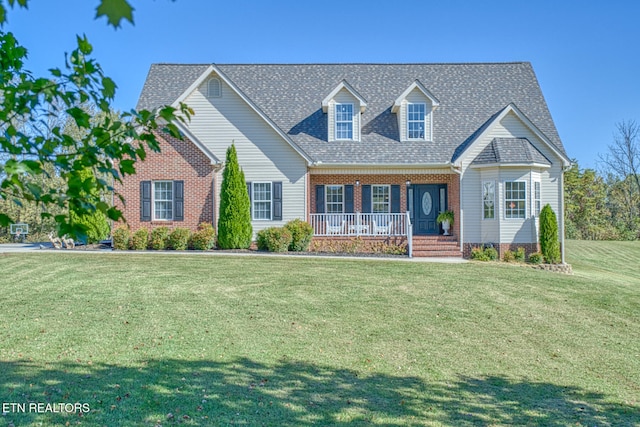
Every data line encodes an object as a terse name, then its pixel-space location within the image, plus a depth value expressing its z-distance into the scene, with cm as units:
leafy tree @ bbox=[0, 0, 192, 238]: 259
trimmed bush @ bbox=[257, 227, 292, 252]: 1803
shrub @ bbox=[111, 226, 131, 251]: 1808
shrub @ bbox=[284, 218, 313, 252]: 1856
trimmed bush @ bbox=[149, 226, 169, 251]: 1827
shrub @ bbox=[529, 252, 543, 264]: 1855
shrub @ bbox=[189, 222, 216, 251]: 1822
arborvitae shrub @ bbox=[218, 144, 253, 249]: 1842
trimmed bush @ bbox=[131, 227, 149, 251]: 1816
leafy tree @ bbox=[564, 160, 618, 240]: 3406
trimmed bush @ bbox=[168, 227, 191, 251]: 1820
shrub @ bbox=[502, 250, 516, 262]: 1866
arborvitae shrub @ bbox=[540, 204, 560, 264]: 1850
